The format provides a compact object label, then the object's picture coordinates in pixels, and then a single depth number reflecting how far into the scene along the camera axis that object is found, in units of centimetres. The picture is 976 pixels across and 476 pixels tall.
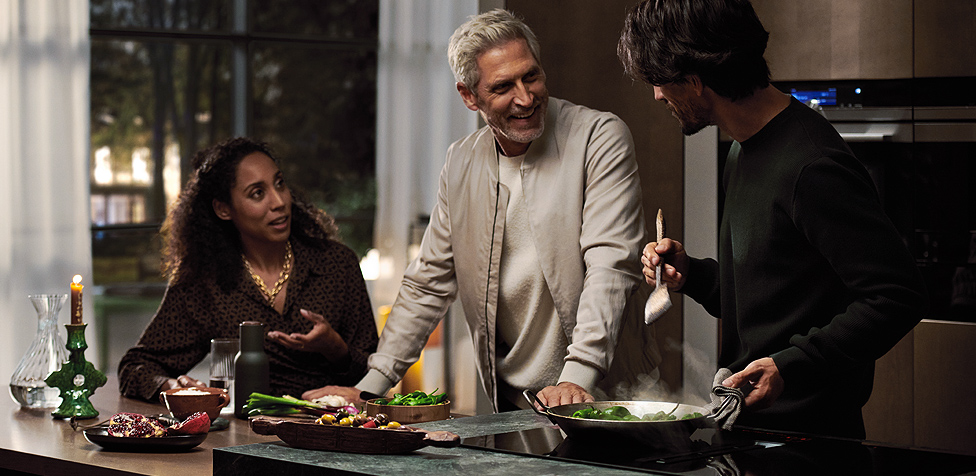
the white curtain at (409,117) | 509
